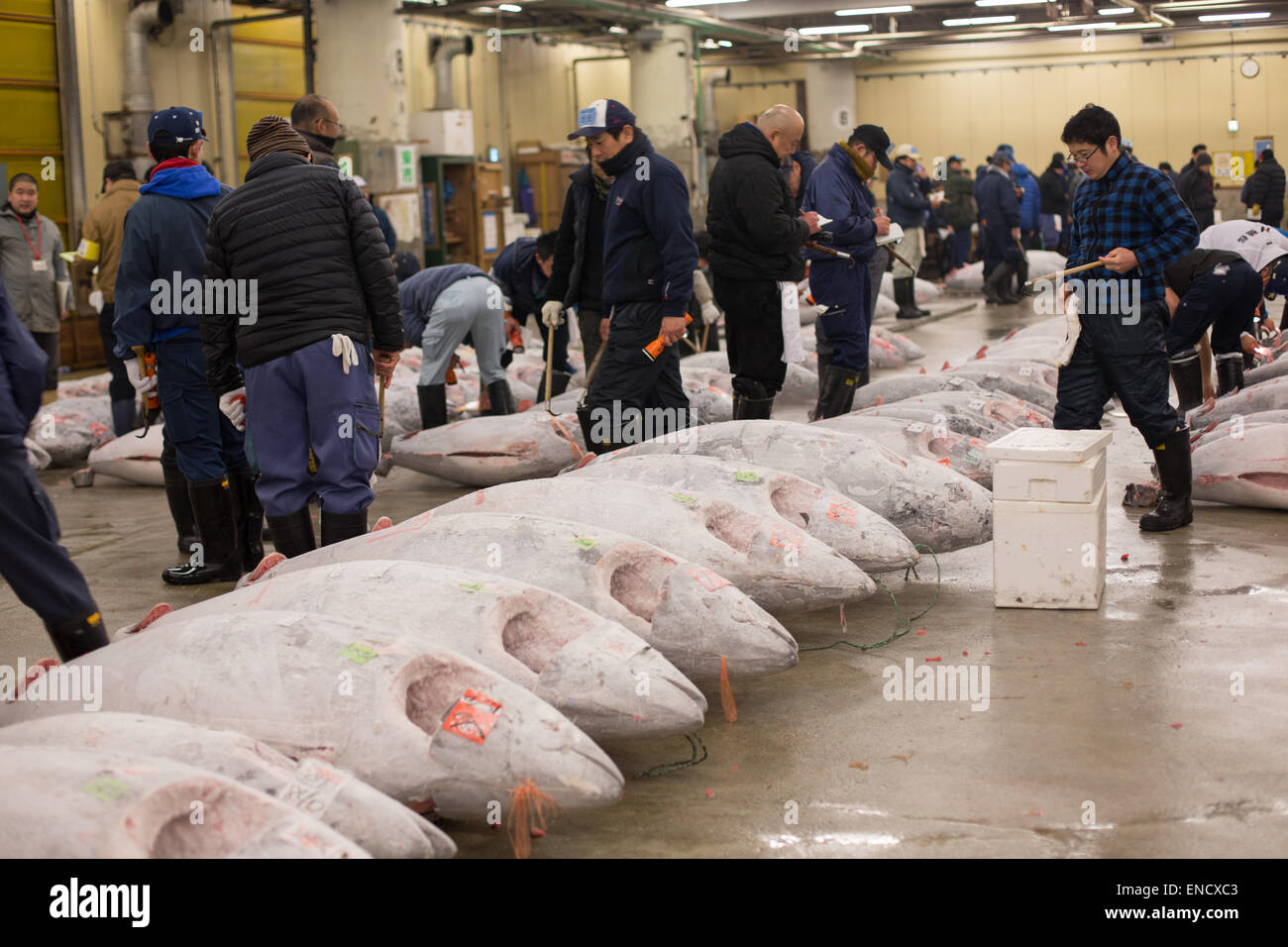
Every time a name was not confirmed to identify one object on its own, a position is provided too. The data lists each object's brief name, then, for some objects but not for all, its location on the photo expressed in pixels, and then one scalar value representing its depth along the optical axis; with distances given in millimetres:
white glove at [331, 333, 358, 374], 4848
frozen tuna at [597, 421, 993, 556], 5289
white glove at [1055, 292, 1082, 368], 5594
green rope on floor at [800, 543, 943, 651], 4664
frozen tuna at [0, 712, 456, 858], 2707
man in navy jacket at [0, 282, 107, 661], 3756
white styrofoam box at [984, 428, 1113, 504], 4730
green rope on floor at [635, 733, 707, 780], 3605
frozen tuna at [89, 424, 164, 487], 8023
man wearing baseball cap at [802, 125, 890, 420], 7773
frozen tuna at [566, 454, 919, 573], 4754
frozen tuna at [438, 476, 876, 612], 4371
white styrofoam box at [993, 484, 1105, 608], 4781
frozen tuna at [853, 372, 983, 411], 8062
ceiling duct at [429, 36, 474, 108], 19688
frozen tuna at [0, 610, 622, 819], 2988
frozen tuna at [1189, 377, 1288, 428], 7137
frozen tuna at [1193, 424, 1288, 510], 6113
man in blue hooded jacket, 5625
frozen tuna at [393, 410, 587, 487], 7449
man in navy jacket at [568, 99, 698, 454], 6172
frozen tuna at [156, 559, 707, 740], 3361
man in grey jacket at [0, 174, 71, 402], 9430
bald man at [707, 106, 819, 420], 6824
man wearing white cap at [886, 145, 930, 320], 16281
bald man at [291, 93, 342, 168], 5613
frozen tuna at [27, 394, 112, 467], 8953
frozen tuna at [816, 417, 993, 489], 6031
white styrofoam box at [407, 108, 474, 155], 18344
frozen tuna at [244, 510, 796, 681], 3818
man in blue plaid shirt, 5605
